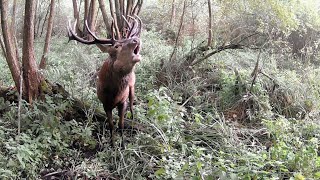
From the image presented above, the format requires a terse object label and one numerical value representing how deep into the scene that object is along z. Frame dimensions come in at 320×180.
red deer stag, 4.01
